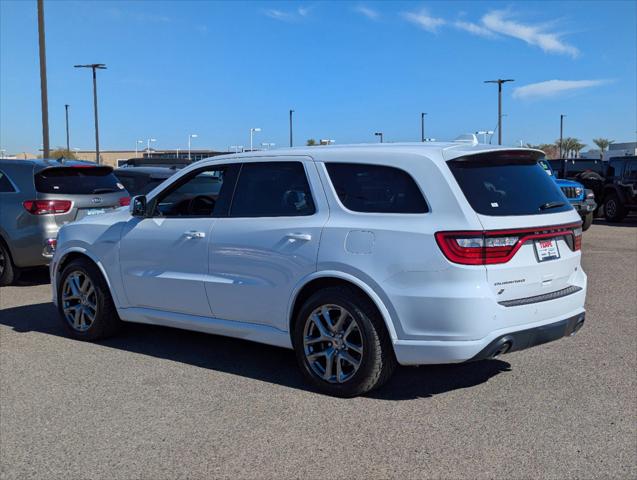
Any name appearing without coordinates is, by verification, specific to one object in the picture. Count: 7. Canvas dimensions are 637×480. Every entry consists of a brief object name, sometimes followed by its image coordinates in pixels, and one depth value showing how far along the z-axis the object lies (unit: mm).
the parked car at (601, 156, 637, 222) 19294
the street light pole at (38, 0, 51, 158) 19406
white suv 4270
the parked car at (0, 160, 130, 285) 9008
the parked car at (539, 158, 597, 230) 15305
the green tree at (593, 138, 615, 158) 75812
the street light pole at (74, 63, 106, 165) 38812
